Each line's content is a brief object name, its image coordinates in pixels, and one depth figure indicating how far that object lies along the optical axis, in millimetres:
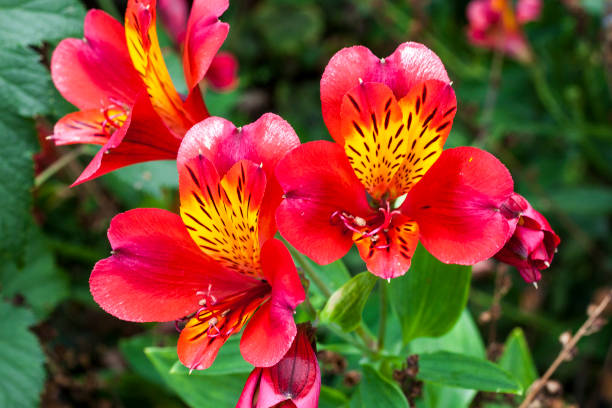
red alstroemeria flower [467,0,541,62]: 620
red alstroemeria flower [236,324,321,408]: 311
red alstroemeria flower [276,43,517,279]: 312
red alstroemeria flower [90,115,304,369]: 312
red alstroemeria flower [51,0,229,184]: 331
